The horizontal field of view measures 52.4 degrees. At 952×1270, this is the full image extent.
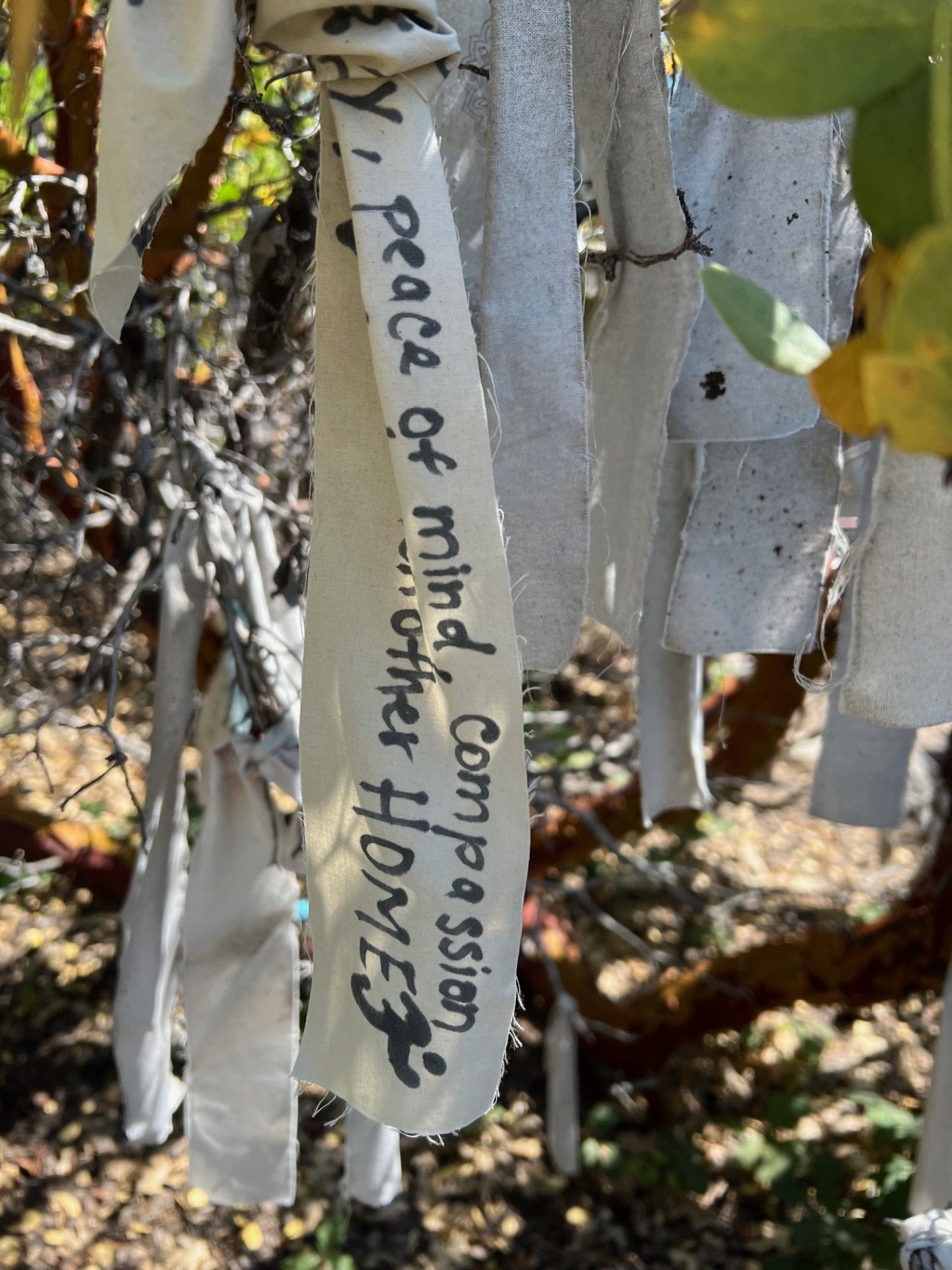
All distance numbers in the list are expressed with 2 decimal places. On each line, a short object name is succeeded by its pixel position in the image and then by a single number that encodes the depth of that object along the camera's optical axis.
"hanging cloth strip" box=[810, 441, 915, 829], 0.89
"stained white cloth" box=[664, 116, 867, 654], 0.67
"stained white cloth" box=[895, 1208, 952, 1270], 0.56
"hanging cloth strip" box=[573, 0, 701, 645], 0.54
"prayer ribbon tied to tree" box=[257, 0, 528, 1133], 0.43
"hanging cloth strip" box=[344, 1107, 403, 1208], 0.92
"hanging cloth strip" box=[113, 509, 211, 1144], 0.88
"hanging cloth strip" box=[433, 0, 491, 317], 0.57
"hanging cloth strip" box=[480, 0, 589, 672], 0.49
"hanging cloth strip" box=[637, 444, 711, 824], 0.85
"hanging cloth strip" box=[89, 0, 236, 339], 0.41
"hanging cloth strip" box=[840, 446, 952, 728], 0.55
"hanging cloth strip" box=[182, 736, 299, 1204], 0.91
